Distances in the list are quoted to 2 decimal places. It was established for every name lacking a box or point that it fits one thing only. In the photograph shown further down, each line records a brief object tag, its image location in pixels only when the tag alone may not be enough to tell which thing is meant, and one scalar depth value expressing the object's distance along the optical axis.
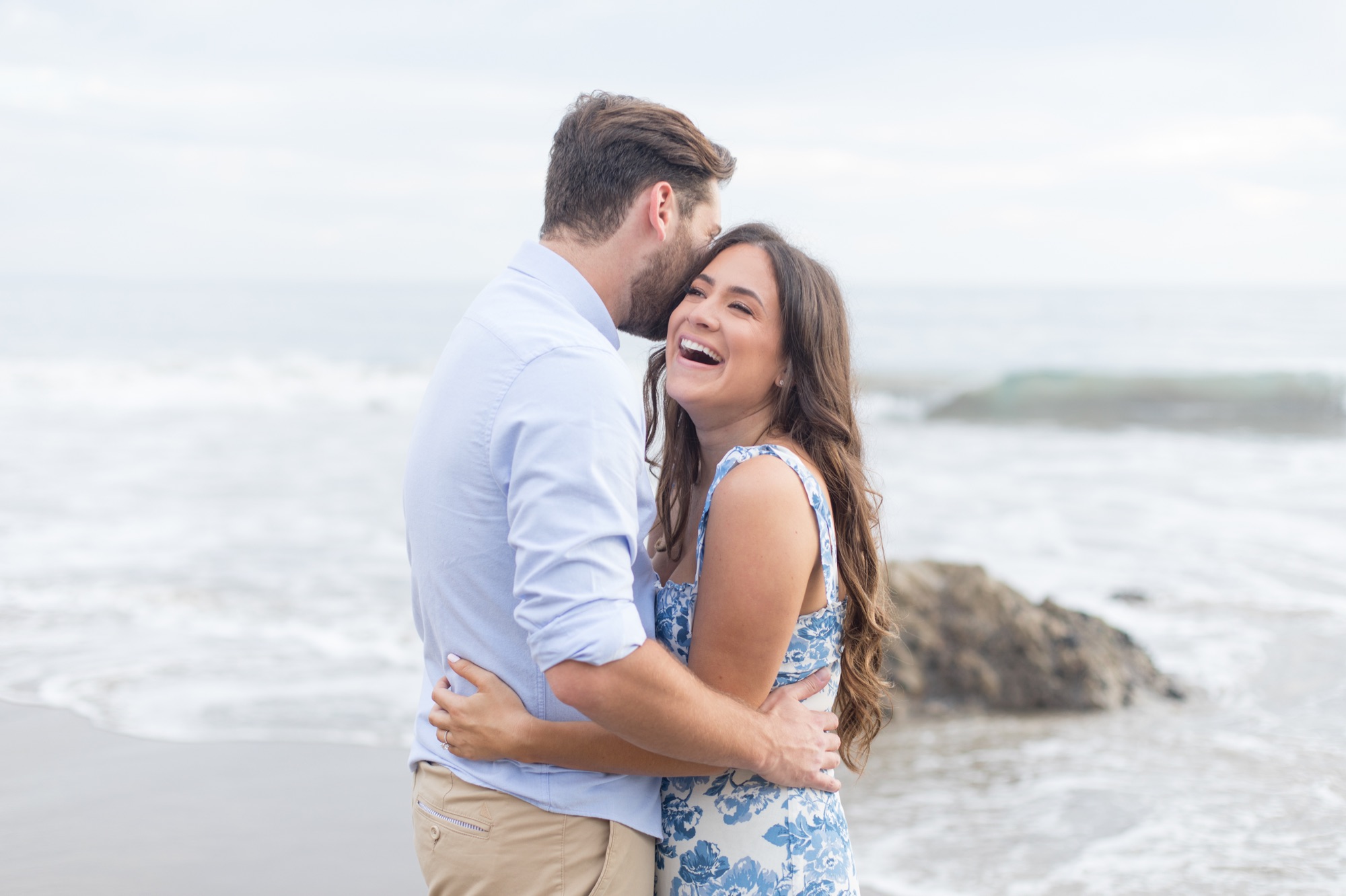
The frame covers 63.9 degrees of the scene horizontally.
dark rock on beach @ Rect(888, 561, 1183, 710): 5.84
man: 1.76
